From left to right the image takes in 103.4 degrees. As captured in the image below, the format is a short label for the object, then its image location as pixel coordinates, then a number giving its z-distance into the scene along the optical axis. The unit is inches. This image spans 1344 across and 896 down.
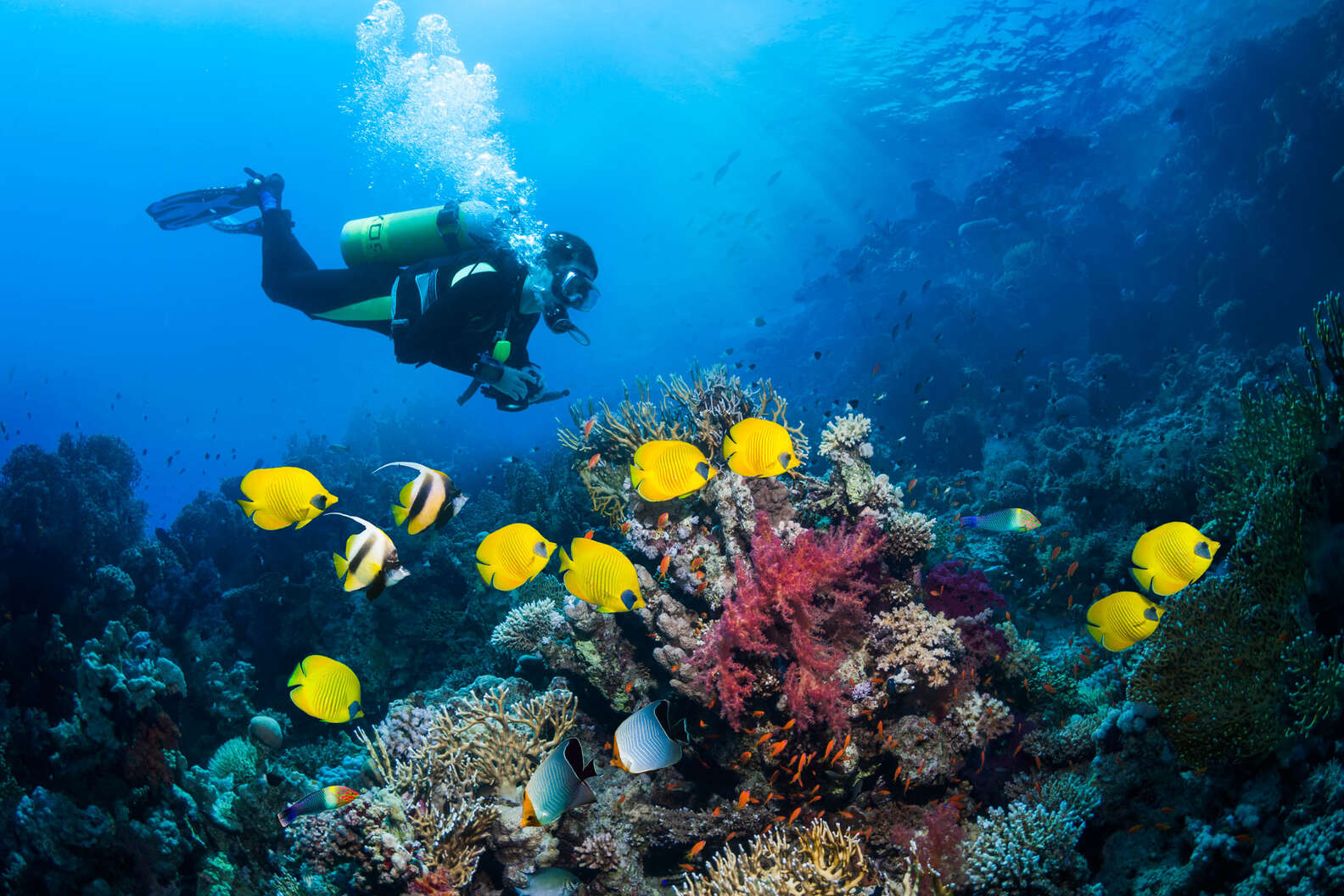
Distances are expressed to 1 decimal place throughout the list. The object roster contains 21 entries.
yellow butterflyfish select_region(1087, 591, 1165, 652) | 140.7
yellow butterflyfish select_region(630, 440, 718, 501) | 120.4
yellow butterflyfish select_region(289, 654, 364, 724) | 131.7
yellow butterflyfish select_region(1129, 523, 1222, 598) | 134.5
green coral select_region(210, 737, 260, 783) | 205.6
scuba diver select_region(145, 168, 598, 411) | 213.9
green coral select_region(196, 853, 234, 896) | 163.6
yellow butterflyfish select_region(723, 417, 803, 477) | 117.9
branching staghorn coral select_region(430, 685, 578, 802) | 161.3
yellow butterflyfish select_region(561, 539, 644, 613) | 111.7
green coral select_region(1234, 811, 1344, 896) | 79.1
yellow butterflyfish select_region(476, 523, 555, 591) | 115.0
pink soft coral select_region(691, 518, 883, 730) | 133.5
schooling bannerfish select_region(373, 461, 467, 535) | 111.0
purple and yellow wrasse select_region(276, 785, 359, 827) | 158.2
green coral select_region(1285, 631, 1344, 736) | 95.3
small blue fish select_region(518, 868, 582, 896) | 130.0
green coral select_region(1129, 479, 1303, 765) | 112.0
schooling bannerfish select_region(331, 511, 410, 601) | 108.2
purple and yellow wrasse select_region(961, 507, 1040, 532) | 264.2
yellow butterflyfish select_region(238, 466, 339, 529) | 115.3
